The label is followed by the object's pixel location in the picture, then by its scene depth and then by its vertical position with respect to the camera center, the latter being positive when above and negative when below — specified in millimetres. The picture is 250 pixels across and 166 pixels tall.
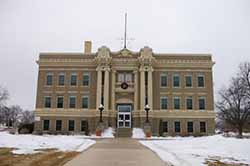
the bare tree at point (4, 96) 50202 +2775
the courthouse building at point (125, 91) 28409 +2461
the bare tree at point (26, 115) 77839 -2918
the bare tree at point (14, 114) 73643 -2443
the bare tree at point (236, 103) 29917 +1035
